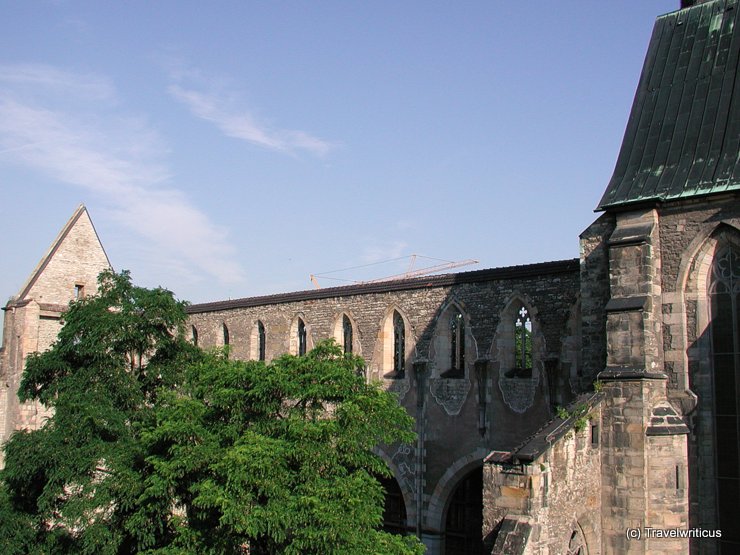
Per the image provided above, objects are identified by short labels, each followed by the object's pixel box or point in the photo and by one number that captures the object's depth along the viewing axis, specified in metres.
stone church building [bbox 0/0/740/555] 13.16
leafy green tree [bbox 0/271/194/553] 15.44
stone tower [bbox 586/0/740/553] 13.27
